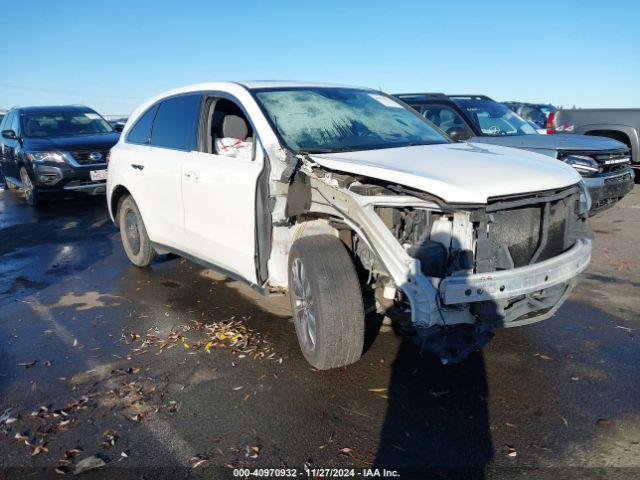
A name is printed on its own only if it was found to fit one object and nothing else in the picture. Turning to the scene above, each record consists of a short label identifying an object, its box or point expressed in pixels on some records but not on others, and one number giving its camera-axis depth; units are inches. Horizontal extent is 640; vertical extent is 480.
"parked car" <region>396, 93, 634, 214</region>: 281.7
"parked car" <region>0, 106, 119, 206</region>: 401.4
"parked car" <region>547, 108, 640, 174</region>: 430.3
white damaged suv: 121.6
